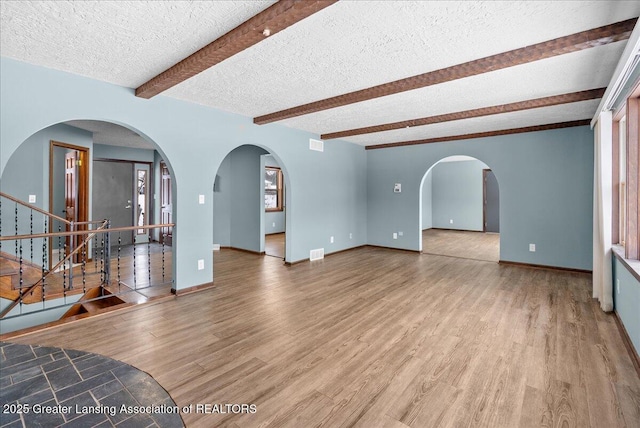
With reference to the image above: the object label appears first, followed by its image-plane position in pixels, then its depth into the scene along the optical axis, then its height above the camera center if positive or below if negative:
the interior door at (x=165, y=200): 7.89 +0.38
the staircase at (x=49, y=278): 3.57 -0.96
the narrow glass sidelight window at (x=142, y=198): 8.07 +0.43
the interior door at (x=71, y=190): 5.77 +0.48
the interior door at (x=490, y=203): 9.79 +0.32
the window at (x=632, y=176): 2.73 +0.33
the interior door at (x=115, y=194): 7.66 +0.54
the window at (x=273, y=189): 9.48 +0.80
